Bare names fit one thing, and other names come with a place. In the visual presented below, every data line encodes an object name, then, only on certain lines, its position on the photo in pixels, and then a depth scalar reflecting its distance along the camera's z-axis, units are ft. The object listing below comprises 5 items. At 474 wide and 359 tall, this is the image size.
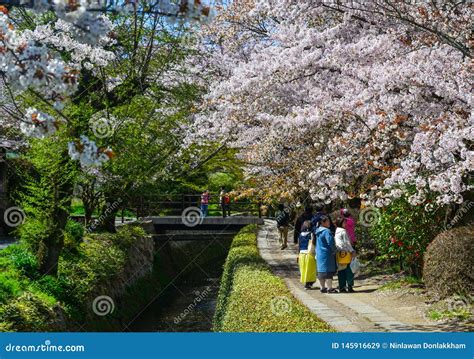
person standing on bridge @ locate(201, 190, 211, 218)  98.92
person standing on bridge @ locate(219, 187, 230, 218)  101.31
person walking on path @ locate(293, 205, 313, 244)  56.90
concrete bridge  97.50
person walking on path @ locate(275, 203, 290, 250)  71.77
